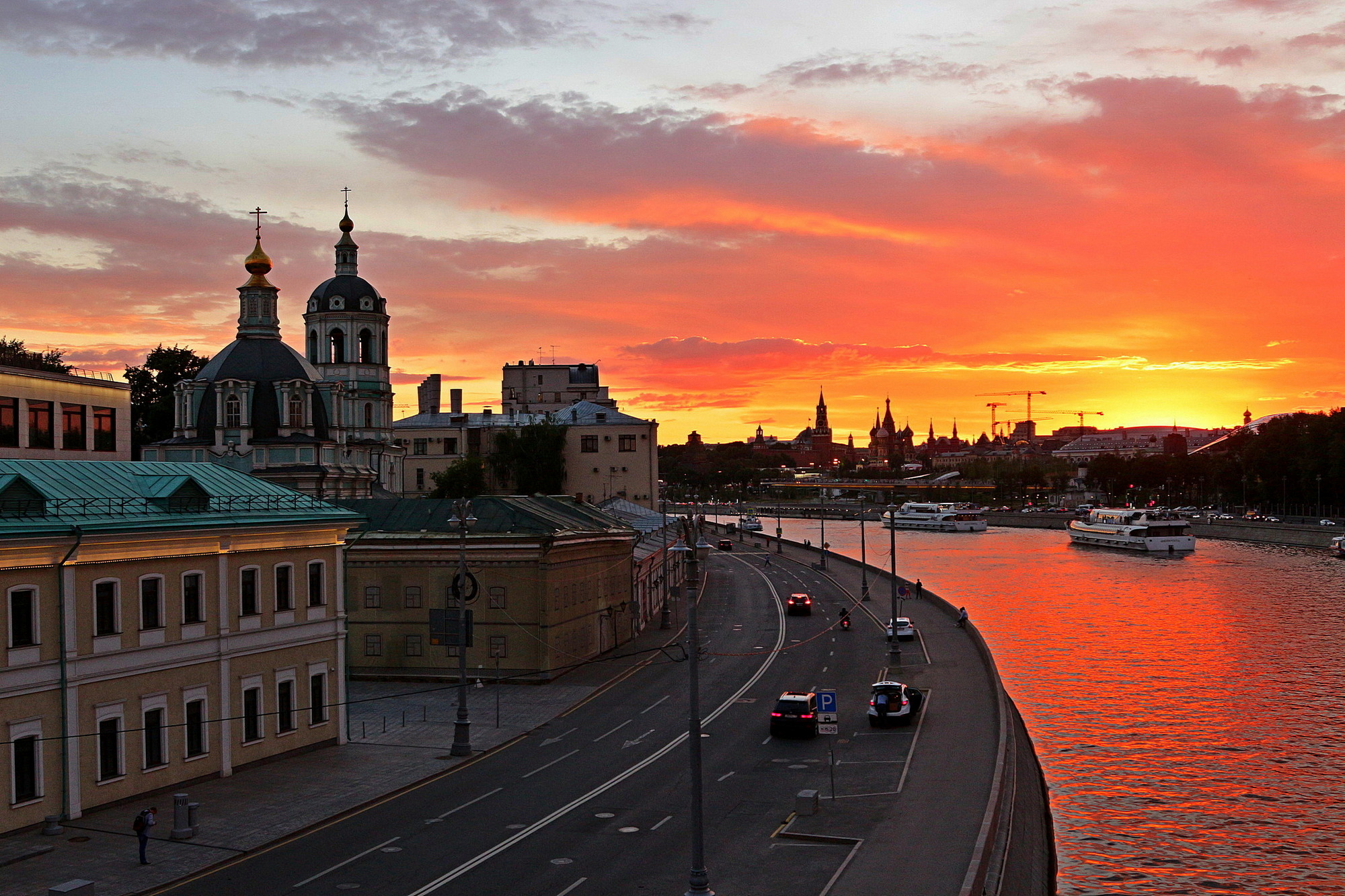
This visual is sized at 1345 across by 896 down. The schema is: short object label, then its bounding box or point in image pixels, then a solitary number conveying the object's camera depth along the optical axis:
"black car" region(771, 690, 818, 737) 42.69
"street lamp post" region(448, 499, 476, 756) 39.69
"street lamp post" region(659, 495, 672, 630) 76.06
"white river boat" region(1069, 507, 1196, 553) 159.88
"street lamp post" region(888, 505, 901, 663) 58.94
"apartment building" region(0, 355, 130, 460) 37.31
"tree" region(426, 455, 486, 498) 133.62
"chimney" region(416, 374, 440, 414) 193.62
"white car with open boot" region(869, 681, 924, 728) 44.06
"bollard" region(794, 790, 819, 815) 32.06
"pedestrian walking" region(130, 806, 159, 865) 28.02
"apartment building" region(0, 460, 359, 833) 31.12
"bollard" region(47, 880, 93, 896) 24.09
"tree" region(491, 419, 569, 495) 140.25
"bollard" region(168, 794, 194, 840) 30.03
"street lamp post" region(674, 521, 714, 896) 23.66
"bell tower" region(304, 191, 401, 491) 109.38
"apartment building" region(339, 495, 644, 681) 54.31
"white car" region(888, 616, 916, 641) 67.38
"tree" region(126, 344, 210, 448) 110.88
